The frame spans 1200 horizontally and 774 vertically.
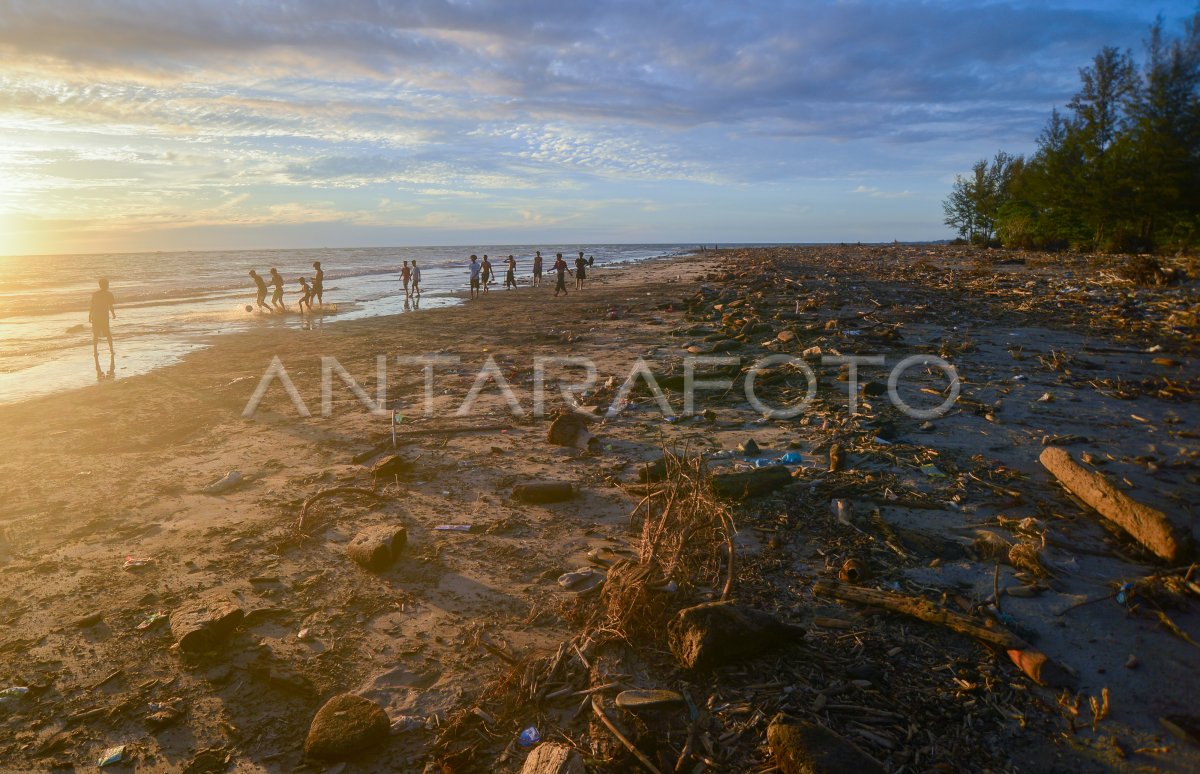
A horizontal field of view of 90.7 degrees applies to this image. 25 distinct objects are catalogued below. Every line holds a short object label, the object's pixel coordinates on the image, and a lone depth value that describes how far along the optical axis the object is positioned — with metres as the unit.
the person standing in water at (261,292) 21.33
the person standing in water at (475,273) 24.13
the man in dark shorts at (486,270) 26.13
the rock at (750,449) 6.37
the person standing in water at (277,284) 21.25
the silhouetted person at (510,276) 28.77
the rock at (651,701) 2.92
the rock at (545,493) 5.52
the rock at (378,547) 4.50
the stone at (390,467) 6.18
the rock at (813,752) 2.41
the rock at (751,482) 5.18
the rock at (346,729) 2.86
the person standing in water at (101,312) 12.12
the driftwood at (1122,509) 3.93
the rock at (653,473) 5.69
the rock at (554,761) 2.55
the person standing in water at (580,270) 27.44
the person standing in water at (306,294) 20.98
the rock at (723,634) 3.15
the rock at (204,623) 3.59
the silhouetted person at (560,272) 24.55
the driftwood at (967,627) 3.04
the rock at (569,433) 7.00
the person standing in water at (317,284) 21.05
